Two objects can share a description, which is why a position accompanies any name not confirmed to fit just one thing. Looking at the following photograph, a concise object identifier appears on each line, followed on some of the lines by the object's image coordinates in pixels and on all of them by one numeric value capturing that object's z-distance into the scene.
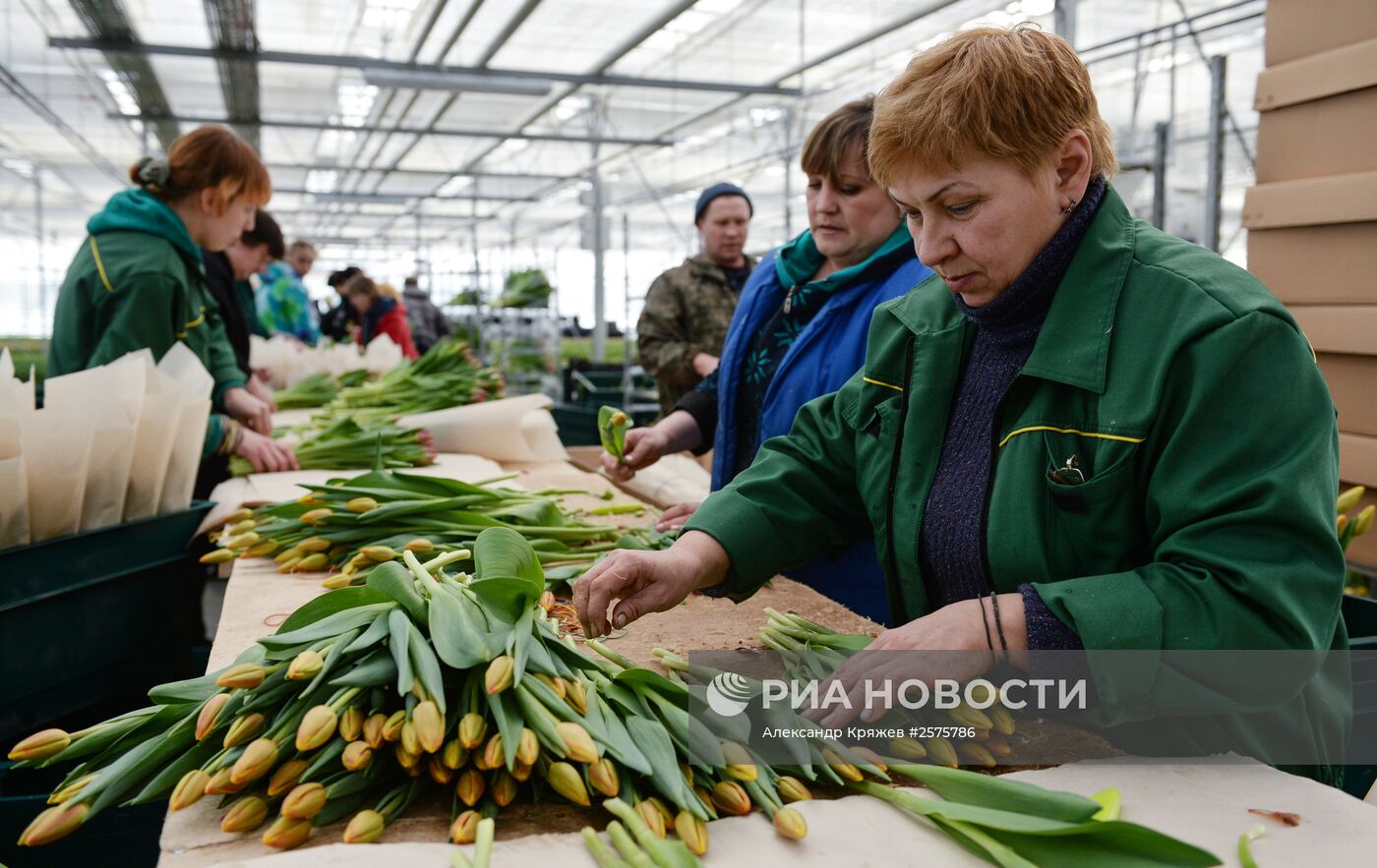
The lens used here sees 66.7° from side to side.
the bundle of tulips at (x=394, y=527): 1.89
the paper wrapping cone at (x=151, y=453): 2.06
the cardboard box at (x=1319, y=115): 2.54
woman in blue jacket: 2.00
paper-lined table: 0.93
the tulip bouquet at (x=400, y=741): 0.96
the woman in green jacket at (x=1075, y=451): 1.05
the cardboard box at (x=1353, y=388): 2.60
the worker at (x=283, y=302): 6.75
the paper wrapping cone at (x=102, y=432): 1.90
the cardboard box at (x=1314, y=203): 2.51
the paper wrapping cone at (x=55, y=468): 1.80
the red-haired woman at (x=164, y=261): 2.61
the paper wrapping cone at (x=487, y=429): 3.32
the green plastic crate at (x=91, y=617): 1.66
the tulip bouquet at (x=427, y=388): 3.78
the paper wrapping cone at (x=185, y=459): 2.18
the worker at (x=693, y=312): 4.80
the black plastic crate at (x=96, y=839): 1.17
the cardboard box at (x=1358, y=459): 2.56
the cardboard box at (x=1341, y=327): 2.53
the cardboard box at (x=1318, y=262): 2.57
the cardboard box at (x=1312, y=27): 2.56
